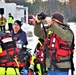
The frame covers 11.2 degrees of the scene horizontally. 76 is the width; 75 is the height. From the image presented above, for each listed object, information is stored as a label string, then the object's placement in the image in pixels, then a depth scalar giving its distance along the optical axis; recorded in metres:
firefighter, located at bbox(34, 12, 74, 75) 5.80
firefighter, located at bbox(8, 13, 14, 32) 28.35
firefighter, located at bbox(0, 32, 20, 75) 5.64
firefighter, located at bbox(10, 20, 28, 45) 7.81
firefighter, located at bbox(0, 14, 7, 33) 24.70
